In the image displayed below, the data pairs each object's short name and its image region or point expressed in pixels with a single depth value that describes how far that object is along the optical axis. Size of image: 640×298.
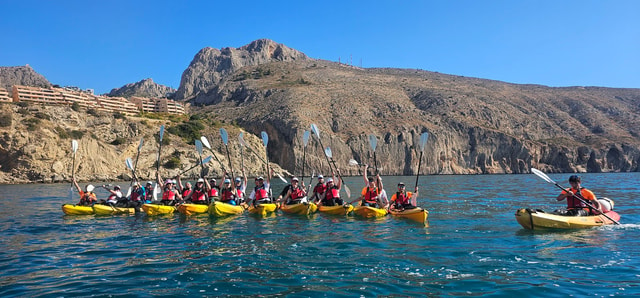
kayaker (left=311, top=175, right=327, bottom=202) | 17.93
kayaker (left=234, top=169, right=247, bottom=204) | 18.69
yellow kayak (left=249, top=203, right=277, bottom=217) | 16.60
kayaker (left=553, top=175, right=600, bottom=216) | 12.48
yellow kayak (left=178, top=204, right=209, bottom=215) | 16.20
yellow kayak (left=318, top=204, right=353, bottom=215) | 16.03
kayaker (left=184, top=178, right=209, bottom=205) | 17.34
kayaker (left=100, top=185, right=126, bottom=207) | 17.84
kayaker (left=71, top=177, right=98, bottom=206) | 18.01
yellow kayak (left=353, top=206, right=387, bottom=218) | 15.22
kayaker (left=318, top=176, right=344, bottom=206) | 17.11
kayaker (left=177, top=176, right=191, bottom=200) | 18.91
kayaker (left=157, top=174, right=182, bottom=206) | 17.86
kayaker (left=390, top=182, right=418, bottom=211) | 15.35
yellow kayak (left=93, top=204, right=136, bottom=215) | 17.02
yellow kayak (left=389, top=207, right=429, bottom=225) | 13.95
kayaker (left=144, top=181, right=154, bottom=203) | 18.77
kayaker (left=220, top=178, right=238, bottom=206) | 17.33
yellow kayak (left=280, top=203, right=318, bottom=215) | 16.38
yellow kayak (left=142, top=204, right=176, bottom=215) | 16.26
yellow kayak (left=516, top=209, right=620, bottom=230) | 11.88
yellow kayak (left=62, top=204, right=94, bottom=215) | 16.95
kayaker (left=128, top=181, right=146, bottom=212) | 18.39
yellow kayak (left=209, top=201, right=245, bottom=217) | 15.58
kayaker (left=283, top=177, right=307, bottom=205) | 17.80
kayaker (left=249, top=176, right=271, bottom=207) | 17.77
